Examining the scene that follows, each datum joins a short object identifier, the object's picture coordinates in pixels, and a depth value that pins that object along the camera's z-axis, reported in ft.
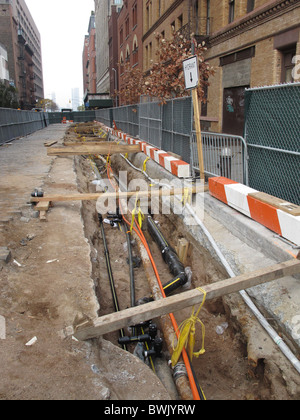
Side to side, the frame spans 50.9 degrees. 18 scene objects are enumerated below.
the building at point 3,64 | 183.05
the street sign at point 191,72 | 17.28
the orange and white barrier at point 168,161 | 23.36
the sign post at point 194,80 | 17.33
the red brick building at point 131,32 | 105.78
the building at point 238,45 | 38.27
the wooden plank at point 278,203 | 12.10
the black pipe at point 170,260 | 15.06
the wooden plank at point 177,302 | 8.26
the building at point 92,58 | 295.28
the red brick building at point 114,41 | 157.79
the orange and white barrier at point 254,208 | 11.87
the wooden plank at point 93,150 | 33.78
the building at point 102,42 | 186.54
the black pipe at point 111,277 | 13.59
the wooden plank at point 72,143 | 43.45
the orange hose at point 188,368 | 8.68
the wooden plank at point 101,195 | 19.56
